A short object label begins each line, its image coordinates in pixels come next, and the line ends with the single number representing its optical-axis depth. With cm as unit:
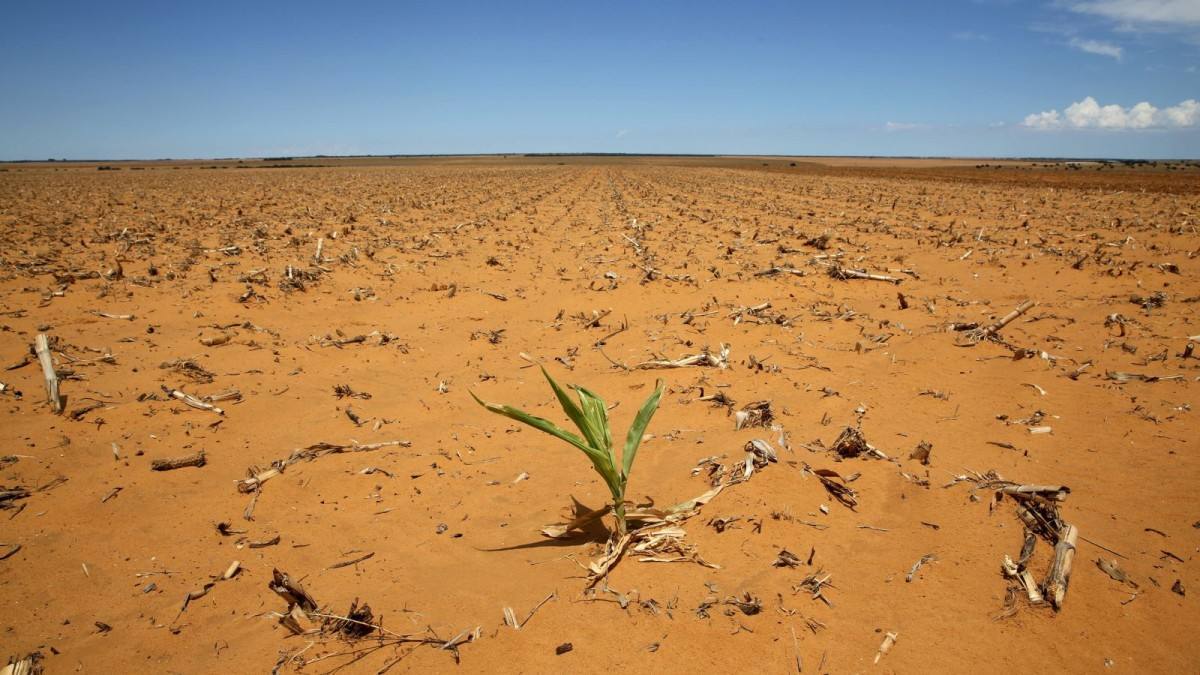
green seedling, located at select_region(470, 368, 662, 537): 287
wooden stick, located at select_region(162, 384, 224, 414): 472
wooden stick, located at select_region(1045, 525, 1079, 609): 251
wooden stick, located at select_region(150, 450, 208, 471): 388
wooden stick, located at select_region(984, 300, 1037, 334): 607
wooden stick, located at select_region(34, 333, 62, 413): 453
